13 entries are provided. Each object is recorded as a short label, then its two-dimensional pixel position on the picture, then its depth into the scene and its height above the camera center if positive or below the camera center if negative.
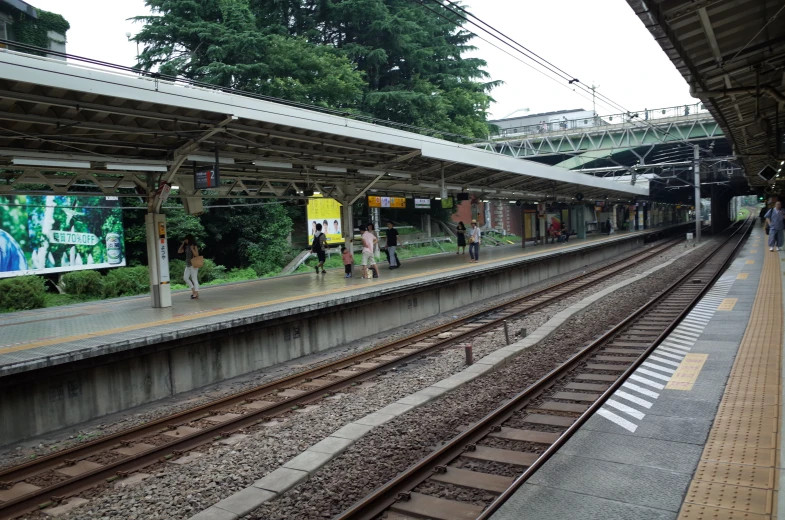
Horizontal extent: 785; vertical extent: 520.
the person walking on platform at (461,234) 26.02 -0.69
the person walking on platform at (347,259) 17.77 -1.09
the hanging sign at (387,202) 26.82 +0.95
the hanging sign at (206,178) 11.39 +1.00
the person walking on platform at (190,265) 13.07 -0.82
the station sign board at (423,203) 28.63 +0.83
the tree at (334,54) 28.33 +9.27
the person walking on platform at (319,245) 18.12 -0.65
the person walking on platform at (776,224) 17.91 -0.56
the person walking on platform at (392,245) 19.56 -0.79
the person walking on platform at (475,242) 22.23 -0.91
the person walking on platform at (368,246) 16.39 -0.67
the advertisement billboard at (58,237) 18.64 -0.08
